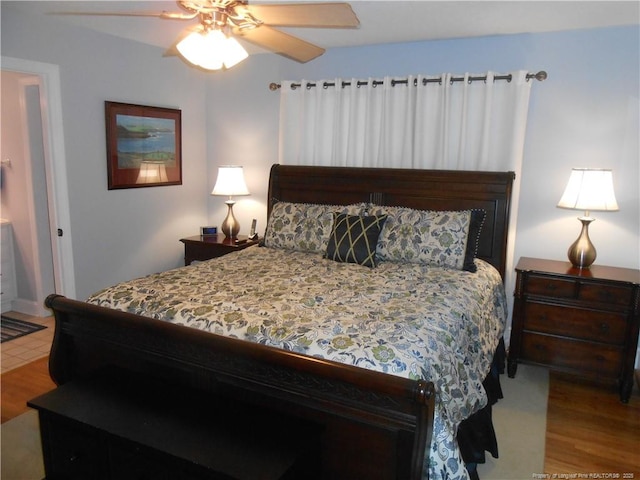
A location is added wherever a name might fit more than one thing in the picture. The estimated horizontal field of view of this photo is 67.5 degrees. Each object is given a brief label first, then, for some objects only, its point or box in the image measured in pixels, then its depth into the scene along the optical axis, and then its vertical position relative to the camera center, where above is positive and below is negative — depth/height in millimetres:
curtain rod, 3335 +679
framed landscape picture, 3834 +150
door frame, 3355 -66
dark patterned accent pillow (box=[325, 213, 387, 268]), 3115 -465
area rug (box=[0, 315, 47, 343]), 3834 -1386
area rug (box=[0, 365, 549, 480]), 2283 -1407
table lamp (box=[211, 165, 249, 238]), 4137 -188
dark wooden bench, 1569 -943
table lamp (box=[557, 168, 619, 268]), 3008 -150
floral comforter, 1777 -646
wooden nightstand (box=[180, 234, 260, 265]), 4043 -683
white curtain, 3457 +363
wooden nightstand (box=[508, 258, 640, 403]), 2934 -921
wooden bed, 1572 -811
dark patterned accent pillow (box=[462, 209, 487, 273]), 3104 -444
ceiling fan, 1906 +618
